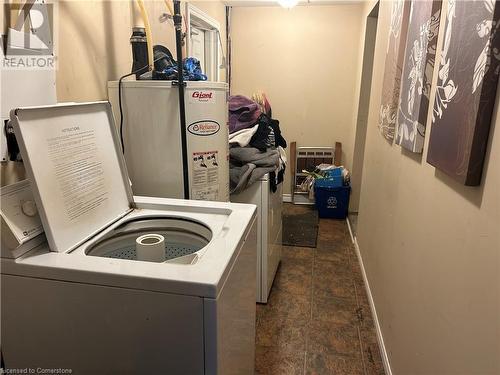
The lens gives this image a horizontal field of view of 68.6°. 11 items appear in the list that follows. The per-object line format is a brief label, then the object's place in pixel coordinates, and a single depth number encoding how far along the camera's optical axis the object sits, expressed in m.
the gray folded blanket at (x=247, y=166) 2.15
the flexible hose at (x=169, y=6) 2.08
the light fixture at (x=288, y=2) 3.23
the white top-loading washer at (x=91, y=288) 0.86
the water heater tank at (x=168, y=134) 1.54
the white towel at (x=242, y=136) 2.25
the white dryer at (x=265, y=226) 2.24
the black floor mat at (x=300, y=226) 3.46
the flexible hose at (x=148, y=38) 1.66
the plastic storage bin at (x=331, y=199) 4.02
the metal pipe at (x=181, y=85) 1.47
